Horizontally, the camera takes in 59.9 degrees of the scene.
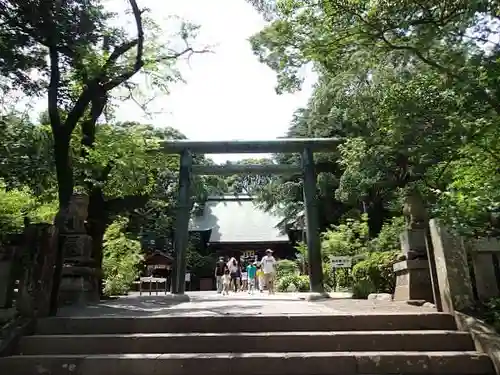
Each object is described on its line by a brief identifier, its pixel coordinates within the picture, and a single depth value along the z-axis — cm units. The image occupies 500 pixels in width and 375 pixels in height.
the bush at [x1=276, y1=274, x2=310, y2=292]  1925
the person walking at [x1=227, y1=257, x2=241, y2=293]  1740
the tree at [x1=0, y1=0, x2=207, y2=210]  625
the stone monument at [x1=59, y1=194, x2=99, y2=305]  805
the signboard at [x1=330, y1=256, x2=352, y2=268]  1445
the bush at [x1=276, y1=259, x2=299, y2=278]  2256
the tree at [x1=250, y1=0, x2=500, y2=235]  539
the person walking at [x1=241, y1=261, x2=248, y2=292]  2090
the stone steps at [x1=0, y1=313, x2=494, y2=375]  449
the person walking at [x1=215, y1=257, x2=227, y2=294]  1674
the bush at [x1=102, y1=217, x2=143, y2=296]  1485
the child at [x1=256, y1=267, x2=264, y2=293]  1764
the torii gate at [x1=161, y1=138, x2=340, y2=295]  1294
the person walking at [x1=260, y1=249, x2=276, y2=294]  1444
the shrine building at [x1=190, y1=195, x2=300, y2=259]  2881
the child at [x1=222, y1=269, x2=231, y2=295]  1698
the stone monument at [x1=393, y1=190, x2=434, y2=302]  718
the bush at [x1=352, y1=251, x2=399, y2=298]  1028
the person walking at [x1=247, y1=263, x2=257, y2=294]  1817
